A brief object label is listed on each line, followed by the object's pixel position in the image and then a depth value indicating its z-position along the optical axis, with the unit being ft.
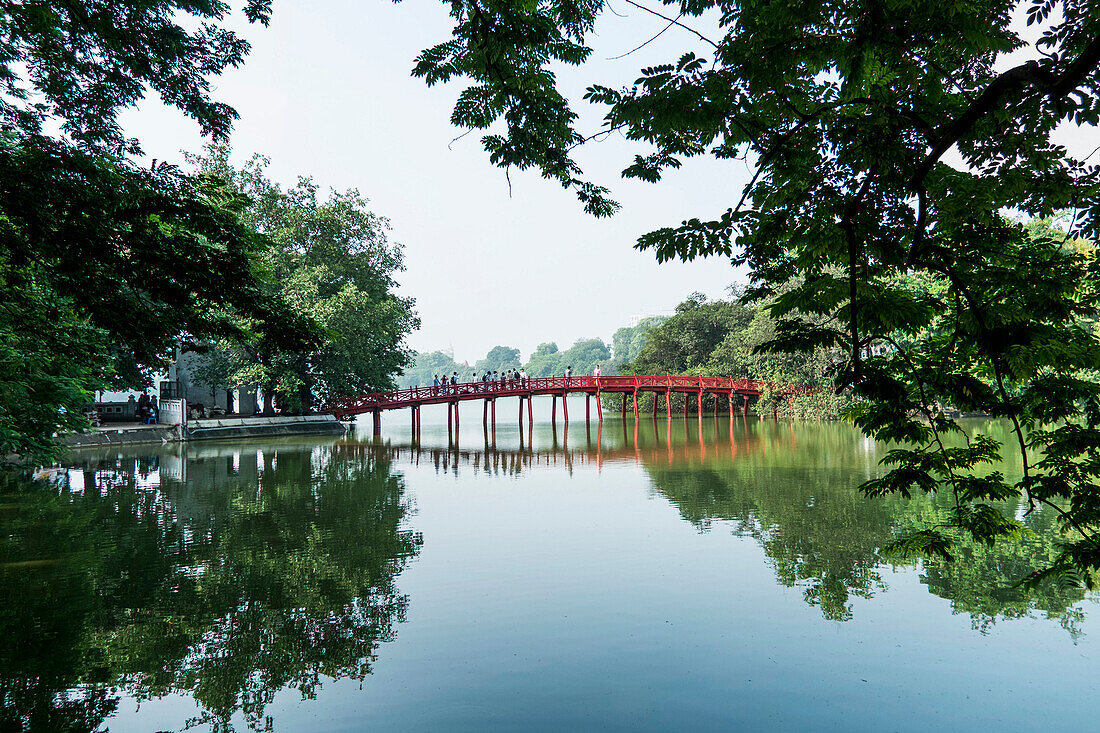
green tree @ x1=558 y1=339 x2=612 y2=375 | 508.94
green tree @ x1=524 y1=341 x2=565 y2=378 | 531.91
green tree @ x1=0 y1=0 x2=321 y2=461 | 15.60
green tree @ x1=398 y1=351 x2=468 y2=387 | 596.17
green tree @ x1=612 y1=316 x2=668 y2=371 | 477.81
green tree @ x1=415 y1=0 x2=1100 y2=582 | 10.91
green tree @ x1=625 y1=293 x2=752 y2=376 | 168.04
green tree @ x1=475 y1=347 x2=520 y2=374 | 583.17
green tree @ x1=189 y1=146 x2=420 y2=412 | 100.22
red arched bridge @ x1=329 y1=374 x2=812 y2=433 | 113.70
